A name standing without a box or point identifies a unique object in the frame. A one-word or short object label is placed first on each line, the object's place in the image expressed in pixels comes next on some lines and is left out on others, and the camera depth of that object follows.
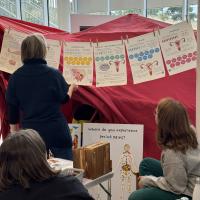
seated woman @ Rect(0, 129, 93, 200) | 1.35
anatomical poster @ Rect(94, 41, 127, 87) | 2.90
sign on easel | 2.87
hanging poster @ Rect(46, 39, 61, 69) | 3.02
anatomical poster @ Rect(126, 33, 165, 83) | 2.76
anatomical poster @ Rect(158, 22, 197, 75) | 2.64
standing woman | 2.36
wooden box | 1.99
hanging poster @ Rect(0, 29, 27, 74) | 3.01
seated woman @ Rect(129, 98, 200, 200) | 2.01
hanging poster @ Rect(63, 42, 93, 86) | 2.98
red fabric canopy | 2.93
